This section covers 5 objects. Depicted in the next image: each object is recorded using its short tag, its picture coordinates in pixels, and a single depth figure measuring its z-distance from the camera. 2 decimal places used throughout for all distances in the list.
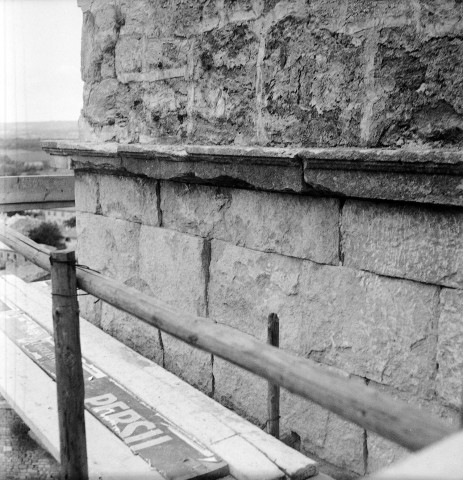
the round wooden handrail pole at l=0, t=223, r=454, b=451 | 1.14
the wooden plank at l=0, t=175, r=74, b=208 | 4.57
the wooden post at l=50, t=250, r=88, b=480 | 2.04
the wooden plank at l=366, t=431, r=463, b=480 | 0.73
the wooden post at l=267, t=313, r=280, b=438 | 2.54
